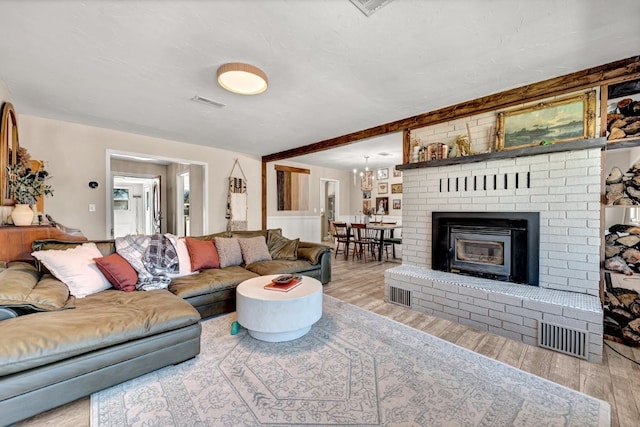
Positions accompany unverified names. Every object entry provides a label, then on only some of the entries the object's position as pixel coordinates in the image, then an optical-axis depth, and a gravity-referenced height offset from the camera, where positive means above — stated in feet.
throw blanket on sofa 8.54 -1.60
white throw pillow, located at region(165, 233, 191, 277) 9.88 -1.76
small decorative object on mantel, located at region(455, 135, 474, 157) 10.21 +2.58
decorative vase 8.11 -0.15
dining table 18.62 -1.44
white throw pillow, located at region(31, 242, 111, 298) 7.30 -1.68
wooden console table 7.59 -0.87
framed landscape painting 8.02 +2.97
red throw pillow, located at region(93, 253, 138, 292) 7.89 -1.88
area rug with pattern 4.81 -3.76
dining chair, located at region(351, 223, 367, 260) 19.17 -2.09
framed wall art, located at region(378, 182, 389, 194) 26.22 +2.42
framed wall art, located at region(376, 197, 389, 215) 26.12 +0.58
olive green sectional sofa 4.50 -2.51
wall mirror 8.13 +2.17
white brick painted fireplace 7.47 -1.41
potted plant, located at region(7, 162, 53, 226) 8.14 +0.66
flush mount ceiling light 7.35 +3.90
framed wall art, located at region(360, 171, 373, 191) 20.57 +2.47
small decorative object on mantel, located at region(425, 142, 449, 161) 10.76 +2.55
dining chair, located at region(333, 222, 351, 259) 20.36 -1.86
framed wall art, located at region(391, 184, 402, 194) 25.03 +2.25
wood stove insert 8.71 -1.19
